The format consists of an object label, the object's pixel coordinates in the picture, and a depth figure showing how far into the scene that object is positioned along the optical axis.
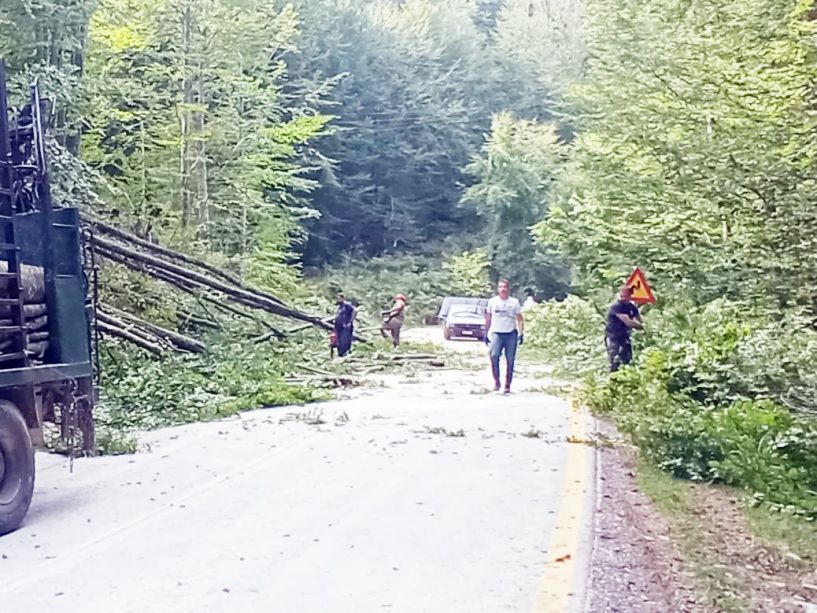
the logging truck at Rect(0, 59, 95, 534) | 7.94
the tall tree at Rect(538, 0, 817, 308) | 13.33
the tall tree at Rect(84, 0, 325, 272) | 29.55
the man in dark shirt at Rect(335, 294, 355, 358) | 22.53
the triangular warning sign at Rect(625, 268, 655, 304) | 17.02
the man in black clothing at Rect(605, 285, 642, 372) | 16.05
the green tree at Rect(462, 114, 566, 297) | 59.38
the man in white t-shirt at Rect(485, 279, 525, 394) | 16.55
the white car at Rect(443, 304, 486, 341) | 41.09
